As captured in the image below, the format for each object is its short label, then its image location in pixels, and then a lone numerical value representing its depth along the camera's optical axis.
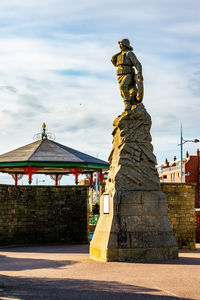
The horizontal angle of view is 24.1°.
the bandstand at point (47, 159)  26.81
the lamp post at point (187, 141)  32.16
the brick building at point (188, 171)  61.88
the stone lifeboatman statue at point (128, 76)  14.17
